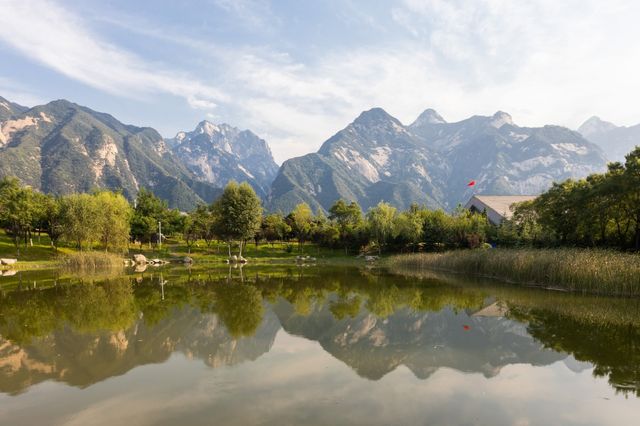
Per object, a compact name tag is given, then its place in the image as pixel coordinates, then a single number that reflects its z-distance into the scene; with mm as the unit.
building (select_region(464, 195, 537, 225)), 82425
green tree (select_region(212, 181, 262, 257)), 64688
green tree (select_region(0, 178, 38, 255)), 60312
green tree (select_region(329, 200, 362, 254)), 80125
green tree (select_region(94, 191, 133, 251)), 59700
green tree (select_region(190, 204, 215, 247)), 80750
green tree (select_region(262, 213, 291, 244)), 87188
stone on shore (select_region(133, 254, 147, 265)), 58950
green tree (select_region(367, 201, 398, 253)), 66875
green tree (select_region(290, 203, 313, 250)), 86438
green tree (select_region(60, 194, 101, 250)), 57706
